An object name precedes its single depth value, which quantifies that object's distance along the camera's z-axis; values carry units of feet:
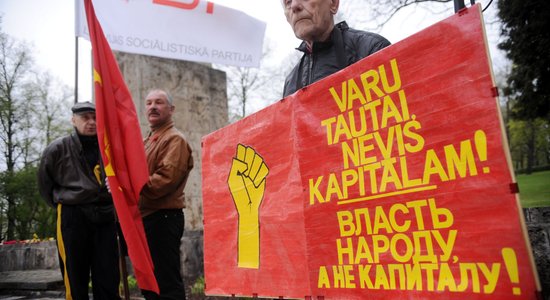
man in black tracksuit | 10.89
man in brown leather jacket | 9.95
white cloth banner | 19.48
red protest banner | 4.75
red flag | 8.43
